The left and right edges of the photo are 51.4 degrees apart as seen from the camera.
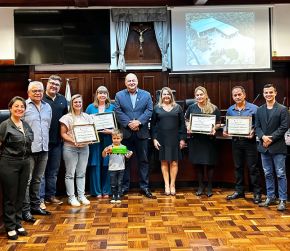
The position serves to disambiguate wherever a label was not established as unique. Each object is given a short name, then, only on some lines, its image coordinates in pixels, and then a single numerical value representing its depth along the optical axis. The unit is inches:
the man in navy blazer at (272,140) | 129.7
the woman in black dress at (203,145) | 152.5
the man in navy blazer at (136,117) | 152.4
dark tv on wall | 222.9
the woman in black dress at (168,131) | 153.2
